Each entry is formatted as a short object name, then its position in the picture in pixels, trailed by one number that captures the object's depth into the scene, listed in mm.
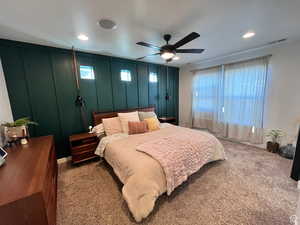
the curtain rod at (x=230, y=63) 2973
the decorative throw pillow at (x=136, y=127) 2916
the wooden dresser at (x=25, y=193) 865
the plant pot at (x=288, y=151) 2719
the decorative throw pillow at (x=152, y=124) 3164
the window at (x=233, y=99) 3184
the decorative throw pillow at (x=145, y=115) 3461
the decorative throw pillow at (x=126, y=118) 3068
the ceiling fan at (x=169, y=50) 2130
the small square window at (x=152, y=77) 4316
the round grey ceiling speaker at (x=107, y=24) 1813
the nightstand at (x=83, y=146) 2627
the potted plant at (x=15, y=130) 1879
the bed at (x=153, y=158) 1521
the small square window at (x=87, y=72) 3055
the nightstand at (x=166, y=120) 4293
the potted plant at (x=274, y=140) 2973
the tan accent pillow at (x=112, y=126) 2943
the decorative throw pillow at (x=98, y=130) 2934
